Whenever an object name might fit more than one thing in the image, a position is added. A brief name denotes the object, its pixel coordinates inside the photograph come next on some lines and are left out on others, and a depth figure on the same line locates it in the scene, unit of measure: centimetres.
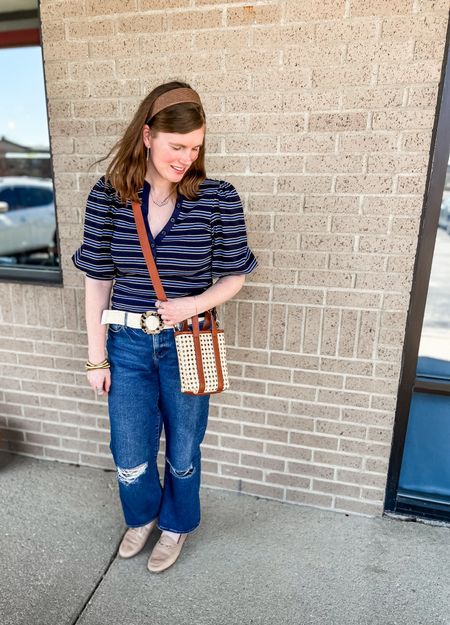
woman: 179
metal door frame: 212
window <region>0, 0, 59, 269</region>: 284
